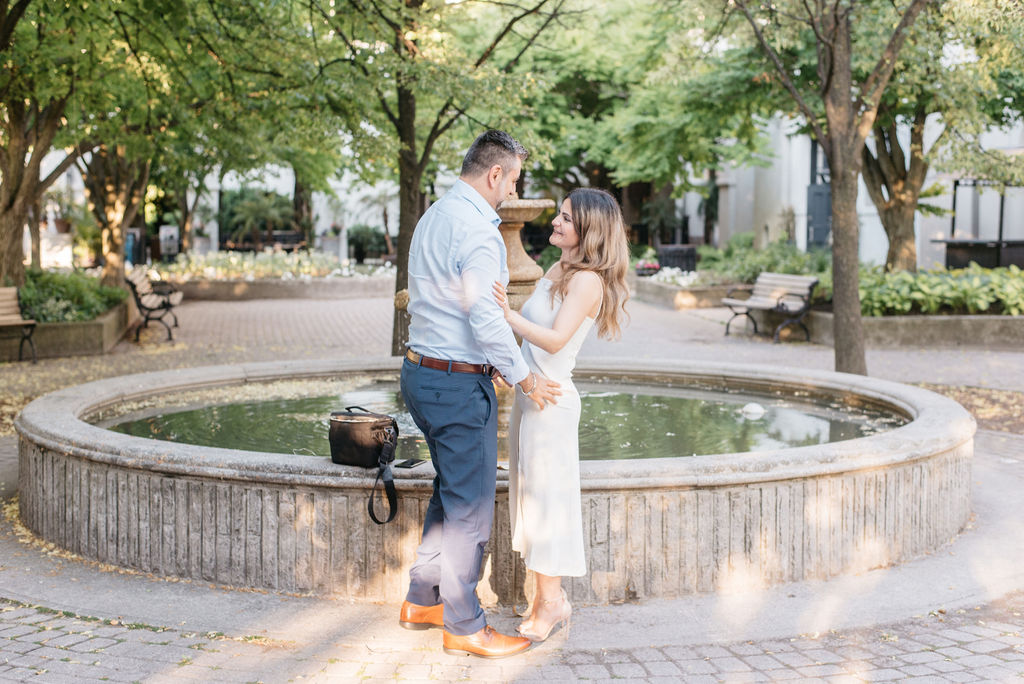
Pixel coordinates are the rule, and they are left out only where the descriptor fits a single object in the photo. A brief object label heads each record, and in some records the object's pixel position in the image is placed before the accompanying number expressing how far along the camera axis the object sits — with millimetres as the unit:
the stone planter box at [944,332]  15602
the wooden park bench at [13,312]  14086
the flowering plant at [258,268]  26422
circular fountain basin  4941
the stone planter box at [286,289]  25422
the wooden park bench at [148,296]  17797
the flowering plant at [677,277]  23578
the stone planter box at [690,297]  22594
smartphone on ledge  4993
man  4109
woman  4383
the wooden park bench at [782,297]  16438
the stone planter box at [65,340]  14250
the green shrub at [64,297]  15156
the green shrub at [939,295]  15945
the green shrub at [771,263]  21031
